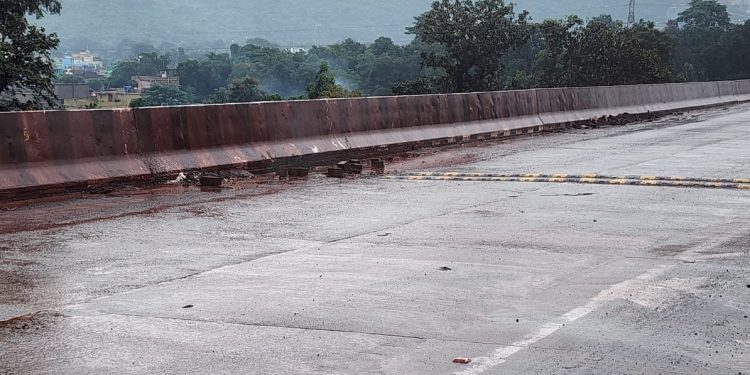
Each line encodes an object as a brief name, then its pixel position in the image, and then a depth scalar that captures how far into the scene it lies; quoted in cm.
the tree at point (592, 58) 9988
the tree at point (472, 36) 8950
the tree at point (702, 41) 14912
